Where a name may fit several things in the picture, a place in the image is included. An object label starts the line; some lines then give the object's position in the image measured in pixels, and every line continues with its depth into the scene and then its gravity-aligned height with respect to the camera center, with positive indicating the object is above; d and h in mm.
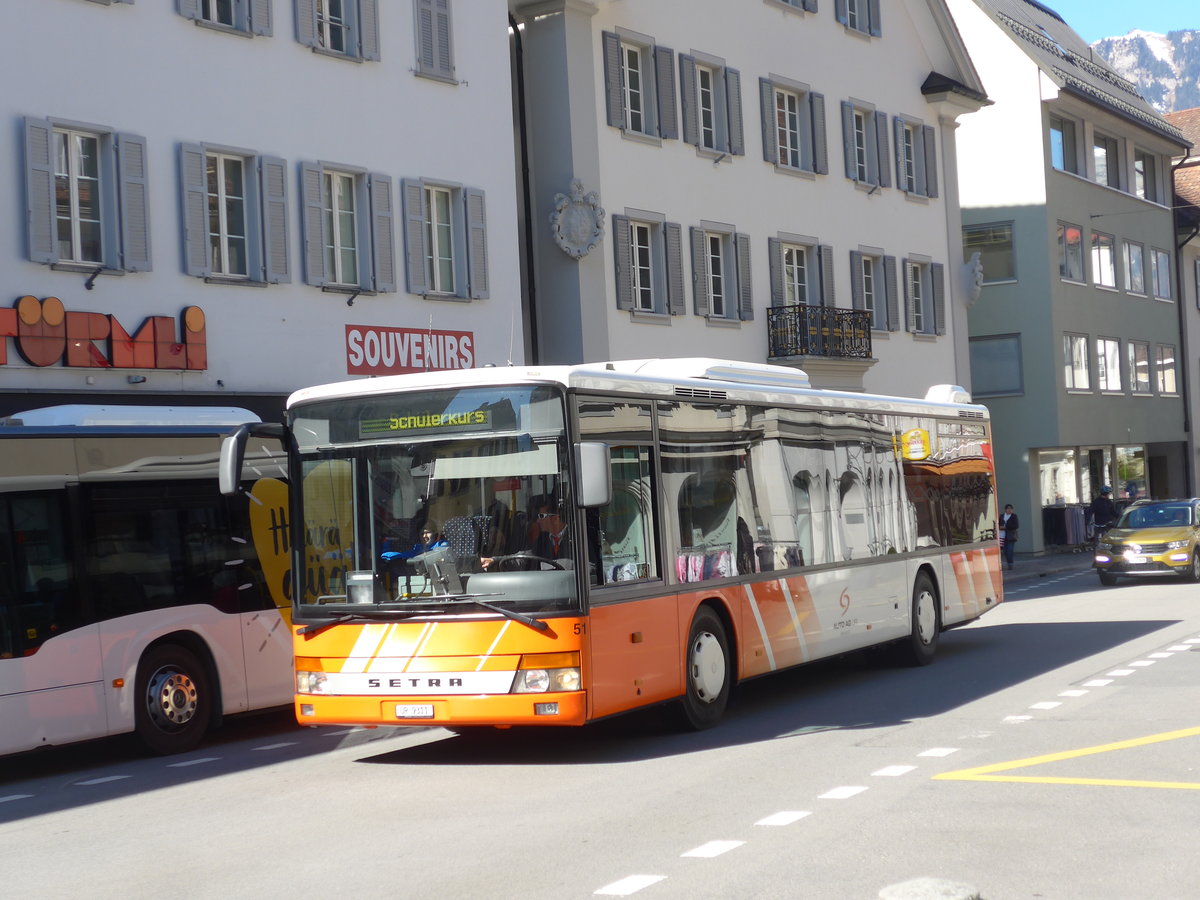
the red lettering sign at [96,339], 18188 +2041
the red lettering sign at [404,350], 22594 +2104
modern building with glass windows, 44406 +5505
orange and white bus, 10922 -383
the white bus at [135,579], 12305 -544
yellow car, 30003 -1576
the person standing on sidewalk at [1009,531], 37772 -1512
